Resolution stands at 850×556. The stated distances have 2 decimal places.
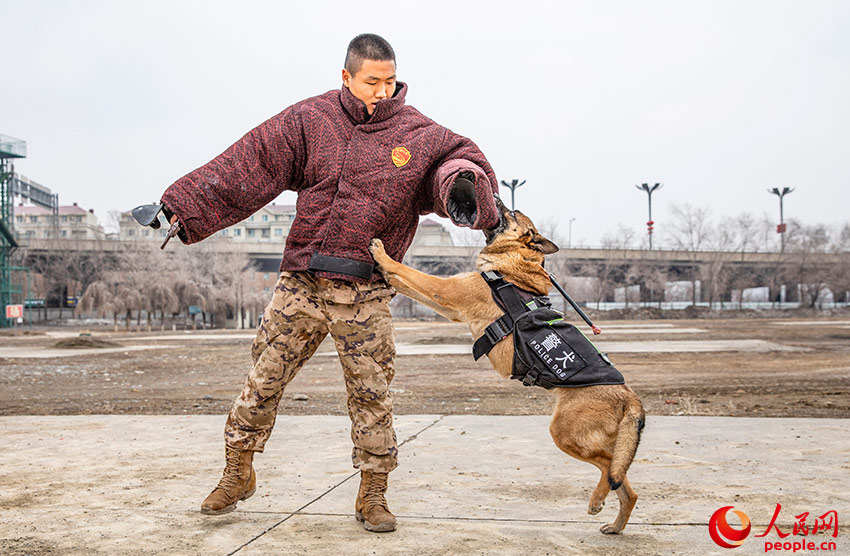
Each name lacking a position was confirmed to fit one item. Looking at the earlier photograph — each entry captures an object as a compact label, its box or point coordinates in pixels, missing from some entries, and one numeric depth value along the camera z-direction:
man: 3.54
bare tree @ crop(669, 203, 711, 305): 70.12
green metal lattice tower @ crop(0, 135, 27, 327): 46.84
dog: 3.23
